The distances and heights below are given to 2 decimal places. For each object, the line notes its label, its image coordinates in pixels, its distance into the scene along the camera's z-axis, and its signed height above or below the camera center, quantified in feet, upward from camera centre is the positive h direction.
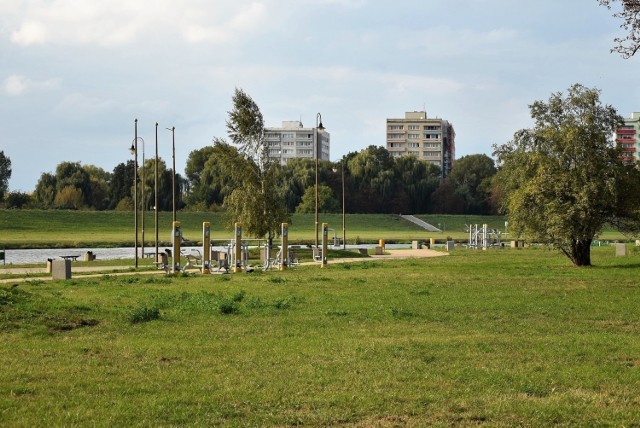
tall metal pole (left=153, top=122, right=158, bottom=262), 161.53 +5.63
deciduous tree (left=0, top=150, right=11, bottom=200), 454.81 +26.00
